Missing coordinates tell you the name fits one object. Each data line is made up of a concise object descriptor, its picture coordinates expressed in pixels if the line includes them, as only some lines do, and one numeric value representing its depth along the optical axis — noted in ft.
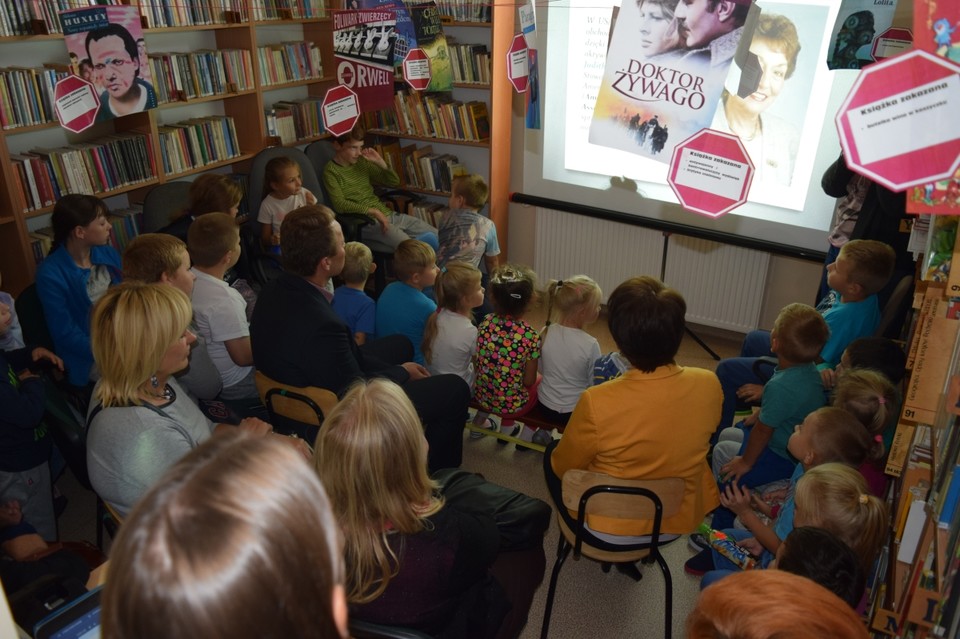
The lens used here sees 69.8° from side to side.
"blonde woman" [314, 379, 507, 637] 4.69
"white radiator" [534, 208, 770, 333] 13.65
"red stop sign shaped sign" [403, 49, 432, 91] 10.32
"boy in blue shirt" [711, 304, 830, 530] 7.50
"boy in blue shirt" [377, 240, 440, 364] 10.00
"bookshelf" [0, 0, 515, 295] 10.98
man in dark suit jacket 7.77
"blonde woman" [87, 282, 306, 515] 5.86
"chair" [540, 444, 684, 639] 6.22
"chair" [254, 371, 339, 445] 7.64
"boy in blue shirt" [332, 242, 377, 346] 10.24
